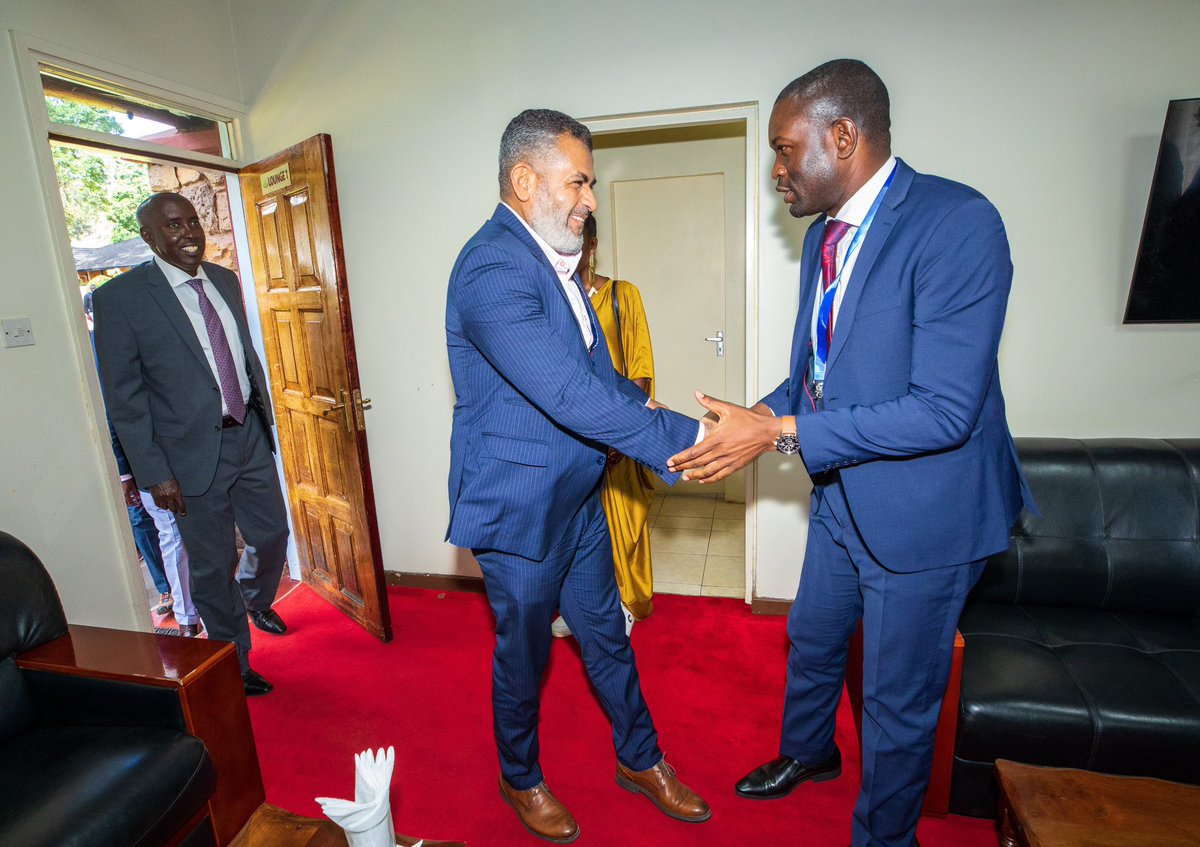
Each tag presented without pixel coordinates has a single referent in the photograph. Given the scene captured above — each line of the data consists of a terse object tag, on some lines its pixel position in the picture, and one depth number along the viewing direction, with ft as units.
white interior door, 13.60
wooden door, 8.48
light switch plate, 6.97
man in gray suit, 7.66
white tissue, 3.40
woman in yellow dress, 8.59
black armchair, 4.42
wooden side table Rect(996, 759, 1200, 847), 3.81
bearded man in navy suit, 4.83
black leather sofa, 5.23
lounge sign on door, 8.87
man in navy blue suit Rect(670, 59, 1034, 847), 4.34
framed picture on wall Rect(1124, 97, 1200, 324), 7.18
